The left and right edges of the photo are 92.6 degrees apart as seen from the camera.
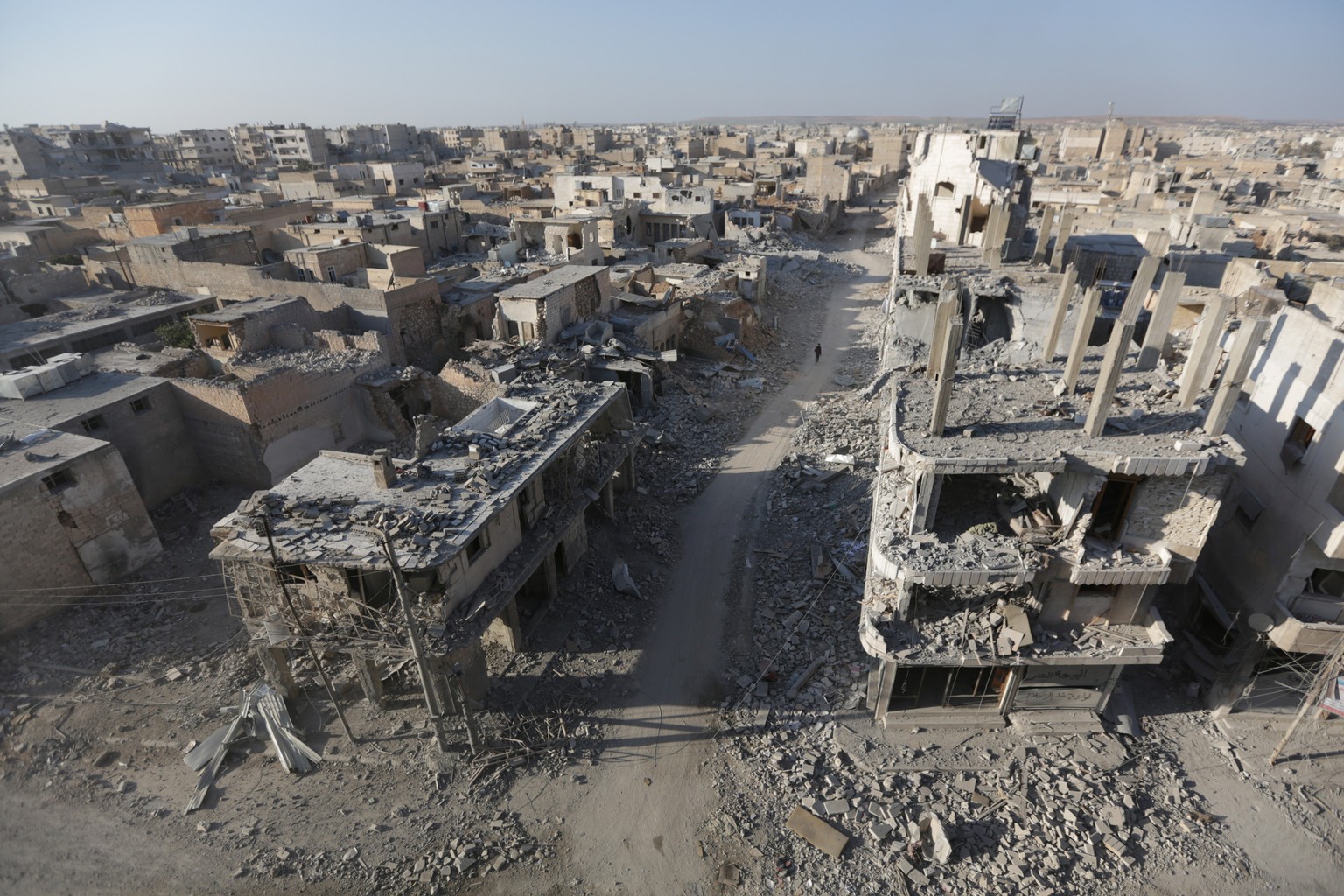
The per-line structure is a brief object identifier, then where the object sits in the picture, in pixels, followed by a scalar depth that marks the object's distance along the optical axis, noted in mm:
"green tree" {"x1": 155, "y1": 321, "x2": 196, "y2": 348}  27078
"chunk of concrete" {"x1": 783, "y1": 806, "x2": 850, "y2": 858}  11891
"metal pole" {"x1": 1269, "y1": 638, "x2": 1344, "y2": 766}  12149
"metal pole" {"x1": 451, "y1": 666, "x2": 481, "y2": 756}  12859
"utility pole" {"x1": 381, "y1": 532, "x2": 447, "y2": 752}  10305
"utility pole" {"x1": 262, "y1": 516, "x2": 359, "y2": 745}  12167
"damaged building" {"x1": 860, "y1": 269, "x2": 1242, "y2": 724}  11906
